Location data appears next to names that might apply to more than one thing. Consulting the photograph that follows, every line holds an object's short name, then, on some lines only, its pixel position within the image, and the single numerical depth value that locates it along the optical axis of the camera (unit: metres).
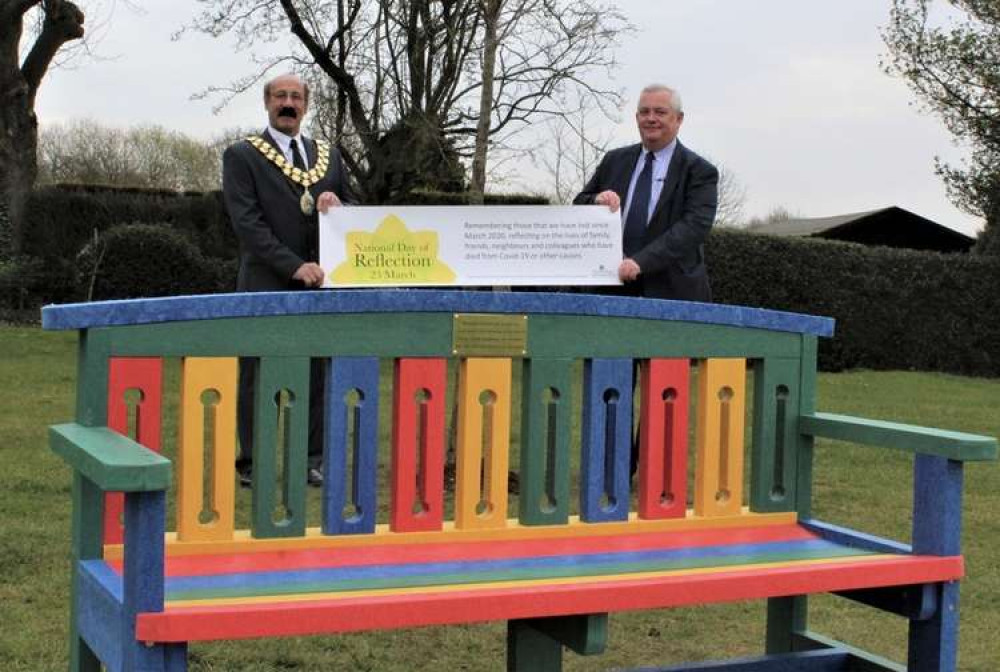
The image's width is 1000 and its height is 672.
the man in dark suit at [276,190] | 4.91
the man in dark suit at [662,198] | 4.53
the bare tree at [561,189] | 23.25
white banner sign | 3.76
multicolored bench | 2.41
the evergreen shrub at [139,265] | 16.81
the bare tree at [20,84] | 18.91
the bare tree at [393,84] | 13.95
